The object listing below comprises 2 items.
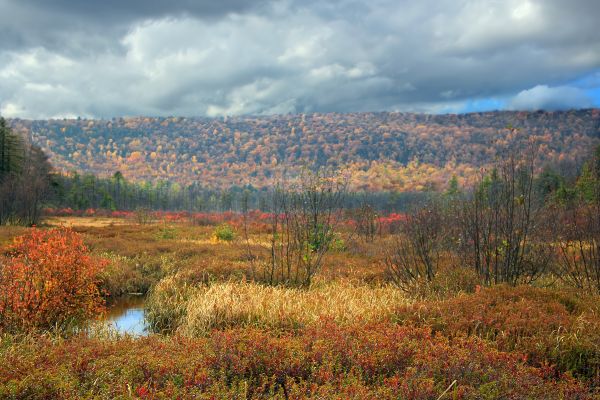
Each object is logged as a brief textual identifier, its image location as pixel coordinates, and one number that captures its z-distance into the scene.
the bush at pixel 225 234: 24.09
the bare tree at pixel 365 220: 21.91
